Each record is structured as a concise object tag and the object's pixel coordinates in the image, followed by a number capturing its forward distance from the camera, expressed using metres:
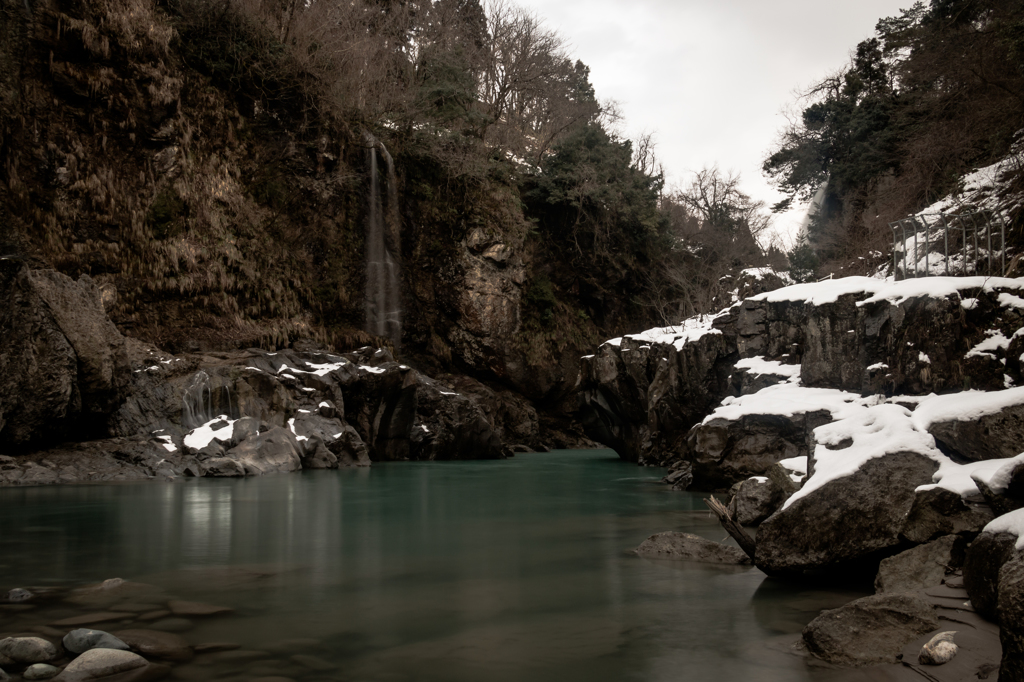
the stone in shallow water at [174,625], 5.31
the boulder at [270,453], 18.02
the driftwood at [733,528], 7.20
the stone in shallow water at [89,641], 4.67
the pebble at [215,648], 4.83
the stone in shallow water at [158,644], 4.70
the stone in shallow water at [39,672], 4.23
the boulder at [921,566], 5.91
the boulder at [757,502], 9.57
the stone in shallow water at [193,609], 5.72
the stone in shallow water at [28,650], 4.45
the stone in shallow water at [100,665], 4.22
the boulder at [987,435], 6.86
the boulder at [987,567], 4.62
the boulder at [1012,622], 3.30
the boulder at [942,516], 6.21
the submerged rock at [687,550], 7.98
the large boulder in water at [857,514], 6.54
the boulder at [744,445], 13.11
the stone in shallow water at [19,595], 5.95
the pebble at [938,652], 4.32
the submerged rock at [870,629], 4.59
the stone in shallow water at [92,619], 5.32
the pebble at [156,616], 5.54
